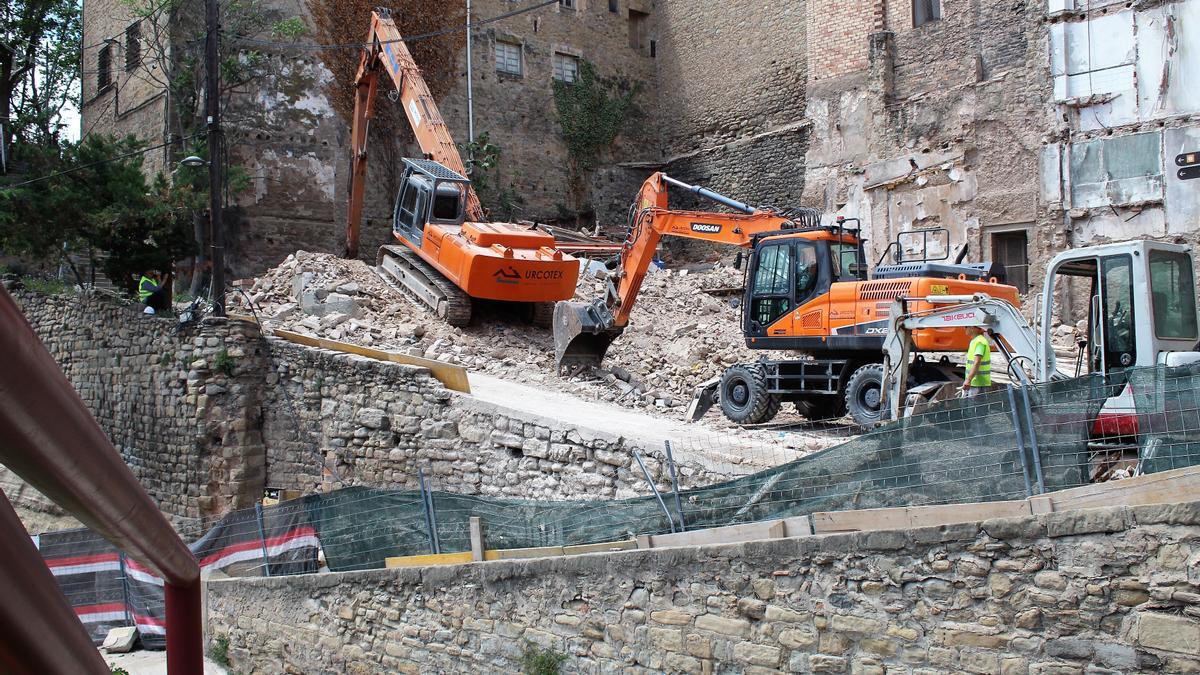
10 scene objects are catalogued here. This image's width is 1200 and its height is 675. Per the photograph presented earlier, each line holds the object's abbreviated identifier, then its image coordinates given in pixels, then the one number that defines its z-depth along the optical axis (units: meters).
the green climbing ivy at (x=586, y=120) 27.36
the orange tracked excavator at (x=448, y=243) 14.54
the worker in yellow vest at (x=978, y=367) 8.56
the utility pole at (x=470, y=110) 25.34
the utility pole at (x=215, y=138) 13.25
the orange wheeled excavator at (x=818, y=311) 10.60
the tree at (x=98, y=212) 16.12
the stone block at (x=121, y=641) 9.62
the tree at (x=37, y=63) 21.42
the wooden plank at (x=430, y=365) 11.27
